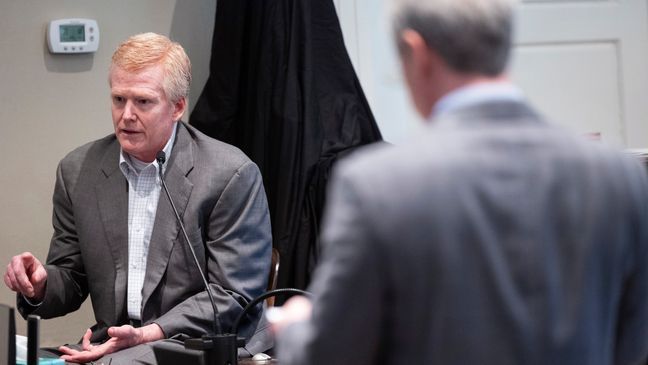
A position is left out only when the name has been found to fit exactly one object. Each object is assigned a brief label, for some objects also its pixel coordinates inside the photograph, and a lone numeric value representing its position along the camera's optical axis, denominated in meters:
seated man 5.25
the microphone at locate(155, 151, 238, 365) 3.92
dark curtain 7.10
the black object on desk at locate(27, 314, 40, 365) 3.67
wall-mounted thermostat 7.18
